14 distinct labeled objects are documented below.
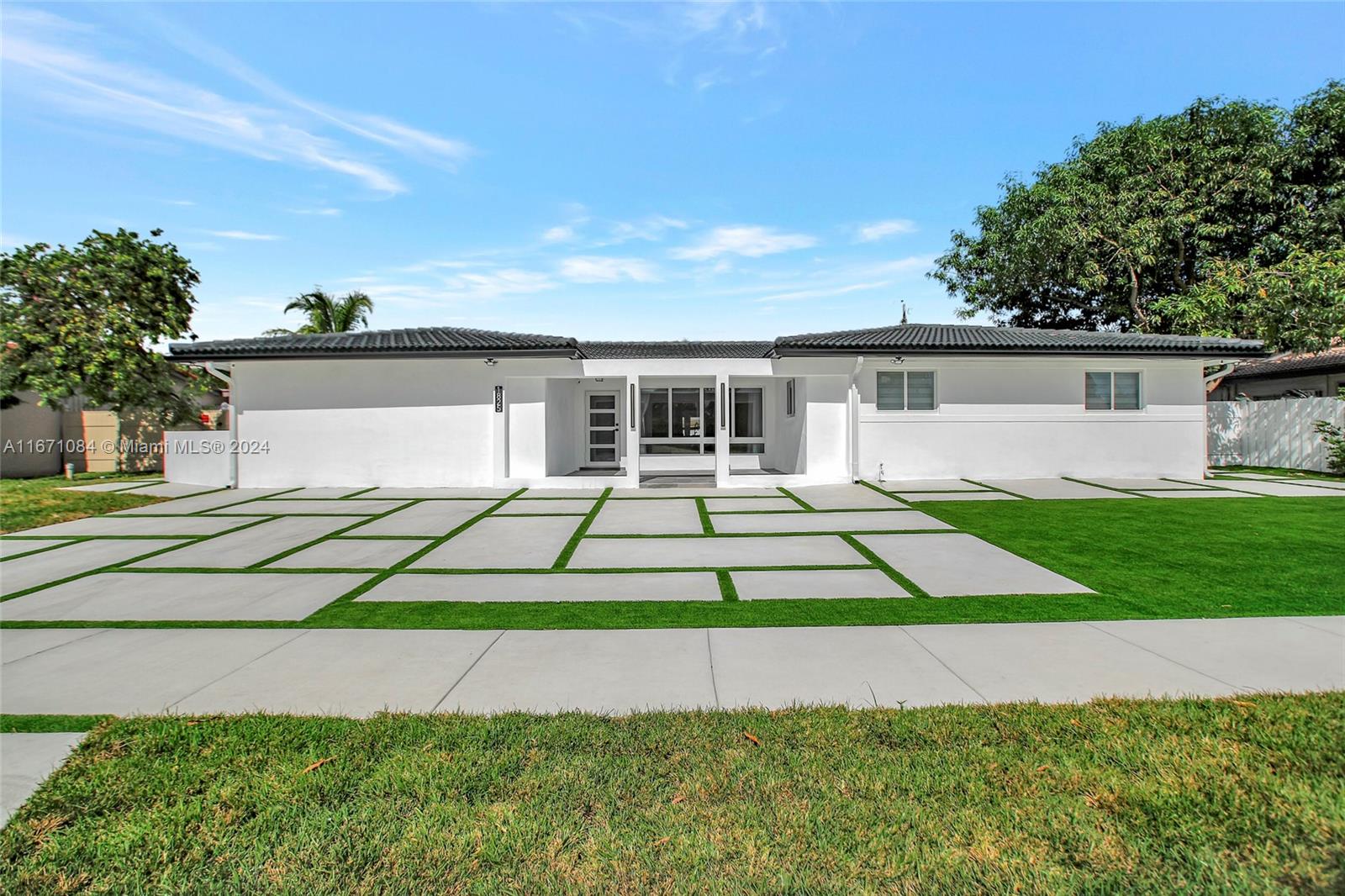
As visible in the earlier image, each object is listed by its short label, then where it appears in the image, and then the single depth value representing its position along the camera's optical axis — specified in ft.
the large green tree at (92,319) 48.47
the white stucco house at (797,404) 45.57
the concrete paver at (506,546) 24.00
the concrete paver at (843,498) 36.70
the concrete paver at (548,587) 19.48
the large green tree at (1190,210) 64.13
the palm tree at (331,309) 81.00
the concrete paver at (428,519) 30.63
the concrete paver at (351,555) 23.88
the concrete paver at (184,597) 17.94
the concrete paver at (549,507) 36.09
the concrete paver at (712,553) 23.76
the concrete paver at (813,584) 19.40
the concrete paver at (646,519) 30.32
